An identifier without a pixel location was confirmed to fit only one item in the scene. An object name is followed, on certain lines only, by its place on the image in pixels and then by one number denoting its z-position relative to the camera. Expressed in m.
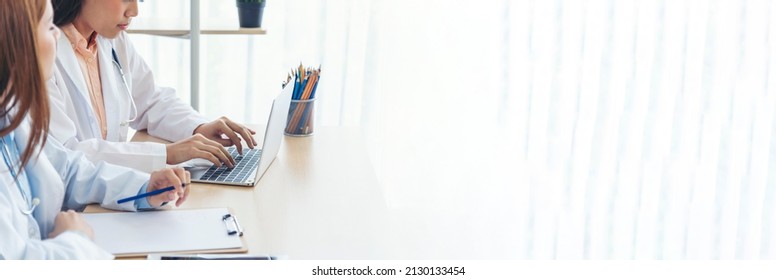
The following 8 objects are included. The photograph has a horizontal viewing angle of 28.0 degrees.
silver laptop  3.46
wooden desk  3.13
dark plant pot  4.54
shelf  4.38
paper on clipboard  3.06
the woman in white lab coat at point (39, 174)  2.88
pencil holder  3.89
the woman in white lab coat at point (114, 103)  3.55
